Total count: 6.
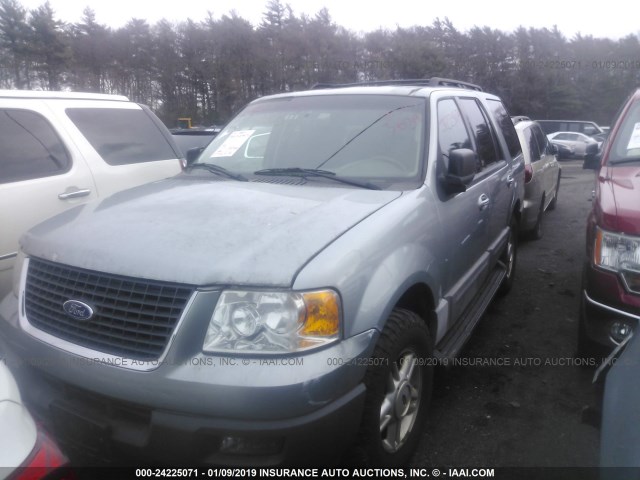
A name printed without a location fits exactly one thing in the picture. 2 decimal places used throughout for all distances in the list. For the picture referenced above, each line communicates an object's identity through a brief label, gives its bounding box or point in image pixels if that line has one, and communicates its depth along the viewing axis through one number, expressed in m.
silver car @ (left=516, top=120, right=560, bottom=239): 6.84
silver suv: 1.86
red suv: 2.83
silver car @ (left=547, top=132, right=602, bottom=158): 24.44
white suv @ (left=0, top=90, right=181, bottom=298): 3.56
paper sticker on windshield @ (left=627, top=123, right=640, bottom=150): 3.92
